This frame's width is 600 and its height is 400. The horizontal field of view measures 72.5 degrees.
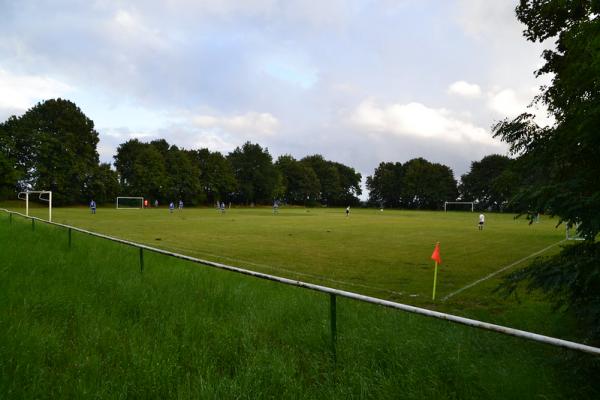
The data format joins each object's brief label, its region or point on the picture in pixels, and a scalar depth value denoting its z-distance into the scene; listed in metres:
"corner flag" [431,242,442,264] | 8.84
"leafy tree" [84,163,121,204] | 70.88
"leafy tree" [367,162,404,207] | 124.62
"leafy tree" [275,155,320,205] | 126.81
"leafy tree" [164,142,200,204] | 89.75
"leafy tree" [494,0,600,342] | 4.47
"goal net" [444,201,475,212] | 105.90
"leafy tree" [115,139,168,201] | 84.12
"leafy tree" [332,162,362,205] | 138.38
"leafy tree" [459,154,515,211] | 101.75
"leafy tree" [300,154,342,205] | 133.25
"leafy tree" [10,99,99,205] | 66.44
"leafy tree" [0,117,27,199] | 61.50
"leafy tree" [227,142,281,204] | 107.50
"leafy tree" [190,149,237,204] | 99.31
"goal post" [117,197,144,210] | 75.63
